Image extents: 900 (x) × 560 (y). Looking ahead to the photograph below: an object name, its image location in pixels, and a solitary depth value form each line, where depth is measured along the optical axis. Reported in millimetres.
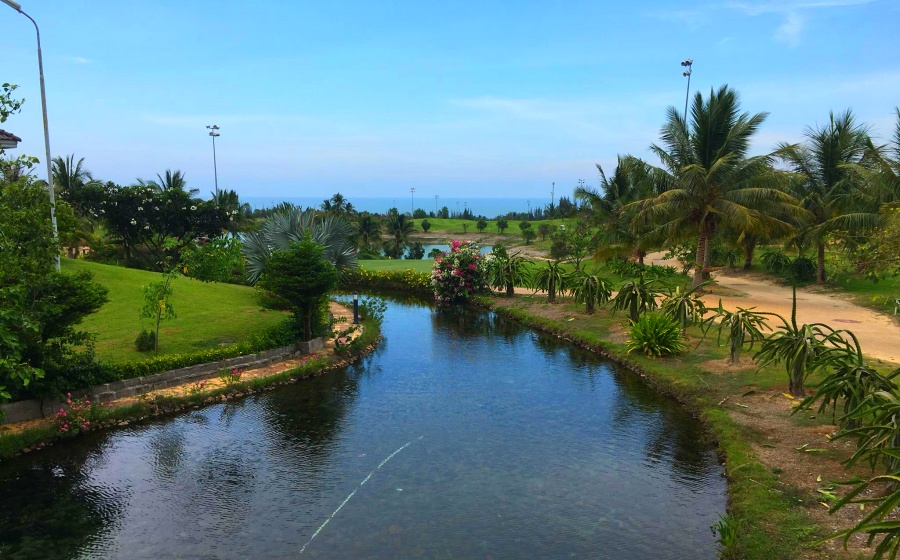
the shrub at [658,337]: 17047
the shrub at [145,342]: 15219
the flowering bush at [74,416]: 11477
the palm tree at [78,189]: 31859
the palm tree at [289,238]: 22656
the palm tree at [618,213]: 27786
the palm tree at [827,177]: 24844
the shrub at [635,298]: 20281
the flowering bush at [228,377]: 14406
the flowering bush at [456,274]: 28203
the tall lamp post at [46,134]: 16641
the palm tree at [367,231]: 52594
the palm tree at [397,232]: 54062
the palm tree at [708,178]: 23422
